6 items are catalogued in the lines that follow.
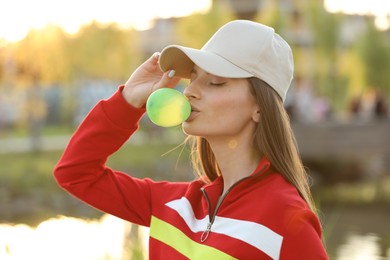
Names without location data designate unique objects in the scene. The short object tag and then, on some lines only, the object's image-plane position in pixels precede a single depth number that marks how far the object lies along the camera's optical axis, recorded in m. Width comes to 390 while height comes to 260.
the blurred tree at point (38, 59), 20.75
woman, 2.23
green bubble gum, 2.41
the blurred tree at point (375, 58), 33.14
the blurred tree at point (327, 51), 33.22
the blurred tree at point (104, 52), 26.66
